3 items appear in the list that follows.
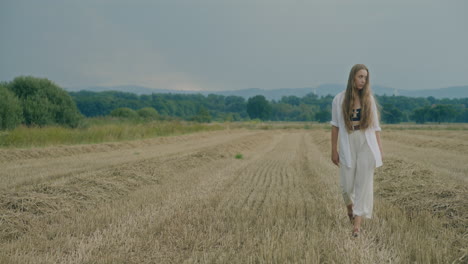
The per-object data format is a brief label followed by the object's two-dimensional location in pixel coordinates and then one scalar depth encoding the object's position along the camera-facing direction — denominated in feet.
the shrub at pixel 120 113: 186.34
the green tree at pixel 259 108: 453.58
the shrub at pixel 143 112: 243.97
